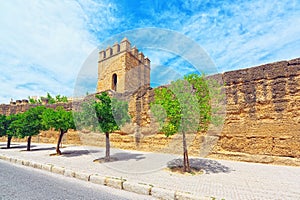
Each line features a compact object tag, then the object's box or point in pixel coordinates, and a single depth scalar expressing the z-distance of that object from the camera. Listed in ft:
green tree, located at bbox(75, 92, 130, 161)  22.58
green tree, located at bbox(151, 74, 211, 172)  16.75
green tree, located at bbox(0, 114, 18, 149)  40.04
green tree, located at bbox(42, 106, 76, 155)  27.27
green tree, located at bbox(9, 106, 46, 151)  33.78
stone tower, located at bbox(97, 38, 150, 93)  71.16
